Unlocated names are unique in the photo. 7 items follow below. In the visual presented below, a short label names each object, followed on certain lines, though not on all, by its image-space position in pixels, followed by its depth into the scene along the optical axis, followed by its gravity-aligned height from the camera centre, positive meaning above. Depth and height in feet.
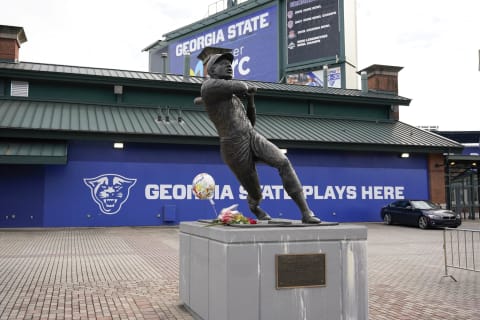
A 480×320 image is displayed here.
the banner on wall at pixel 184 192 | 67.05 -0.63
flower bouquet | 21.01 -1.35
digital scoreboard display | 137.39 +47.54
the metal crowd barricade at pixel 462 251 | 37.23 -6.05
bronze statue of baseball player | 22.07 +2.76
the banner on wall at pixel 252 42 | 151.02 +49.18
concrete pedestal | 18.28 -3.50
